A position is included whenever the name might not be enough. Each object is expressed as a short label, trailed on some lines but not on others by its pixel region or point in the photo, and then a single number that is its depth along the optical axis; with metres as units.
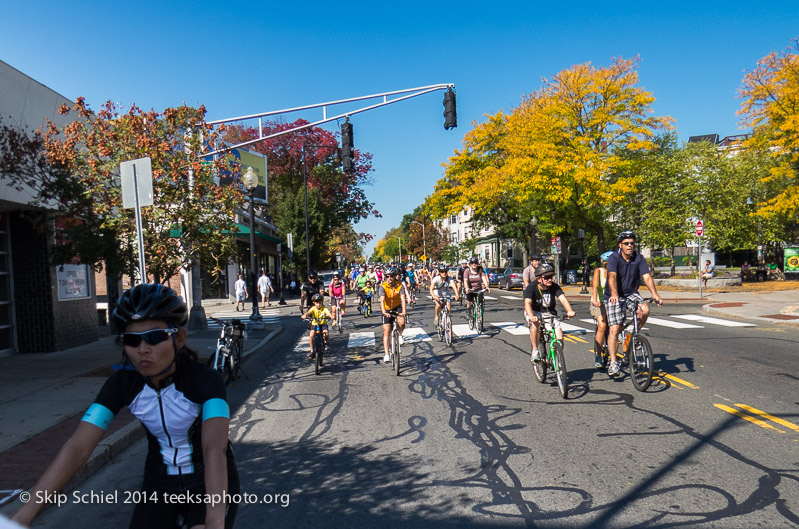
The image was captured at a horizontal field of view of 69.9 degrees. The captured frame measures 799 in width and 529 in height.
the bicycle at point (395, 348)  9.13
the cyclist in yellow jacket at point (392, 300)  9.63
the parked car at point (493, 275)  39.40
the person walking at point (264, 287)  26.86
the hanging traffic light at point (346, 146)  14.60
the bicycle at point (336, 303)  15.30
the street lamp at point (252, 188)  16.61
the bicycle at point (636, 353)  7.06
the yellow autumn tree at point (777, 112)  23.22
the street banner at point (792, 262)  29.95
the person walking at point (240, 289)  25.33
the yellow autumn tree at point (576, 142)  29.11
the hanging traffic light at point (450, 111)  13.69
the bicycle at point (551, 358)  6.96
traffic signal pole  13.97
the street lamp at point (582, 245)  29.34
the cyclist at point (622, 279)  7.43
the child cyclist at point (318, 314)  9.95
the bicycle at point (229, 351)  8.56
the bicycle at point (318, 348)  9.44
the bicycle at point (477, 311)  14.05
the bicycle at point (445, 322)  12.01
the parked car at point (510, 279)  34.06
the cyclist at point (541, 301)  7.48
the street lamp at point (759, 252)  32.90
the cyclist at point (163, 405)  2.23
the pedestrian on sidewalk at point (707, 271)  28.73
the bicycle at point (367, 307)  20.16
